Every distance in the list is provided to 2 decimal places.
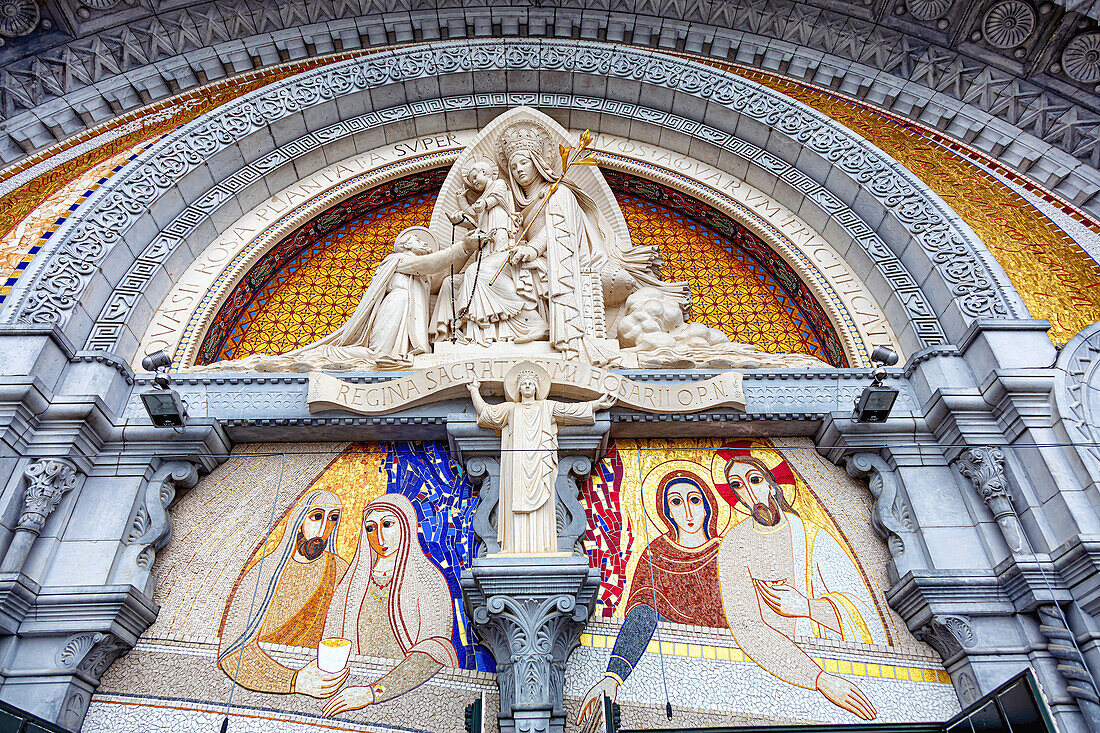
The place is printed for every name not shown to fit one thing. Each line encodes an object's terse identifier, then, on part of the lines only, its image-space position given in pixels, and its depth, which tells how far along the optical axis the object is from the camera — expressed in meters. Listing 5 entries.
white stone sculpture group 7.23
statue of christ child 7.42
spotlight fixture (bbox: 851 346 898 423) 6.19
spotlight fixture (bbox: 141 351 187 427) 6.14
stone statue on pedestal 5.83
